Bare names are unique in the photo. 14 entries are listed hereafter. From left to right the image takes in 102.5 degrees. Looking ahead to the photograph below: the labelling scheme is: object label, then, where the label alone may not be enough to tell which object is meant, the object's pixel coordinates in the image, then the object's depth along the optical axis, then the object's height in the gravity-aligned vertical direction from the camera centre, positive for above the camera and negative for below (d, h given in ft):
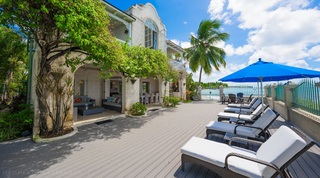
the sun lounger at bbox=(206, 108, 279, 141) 12.32 -4.00
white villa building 29.27 +3.88
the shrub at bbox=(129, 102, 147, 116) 27.66 -4.45
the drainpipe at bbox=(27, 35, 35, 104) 21.98 +3.06
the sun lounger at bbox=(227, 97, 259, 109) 27.73 -3.66
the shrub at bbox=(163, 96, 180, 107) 39.37 -3.62
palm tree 53.88 +17.53
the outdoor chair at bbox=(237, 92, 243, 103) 45.22 -2.65
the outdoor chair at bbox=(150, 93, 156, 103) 46.73 -3.16
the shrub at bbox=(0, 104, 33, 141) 15.37 -4.59
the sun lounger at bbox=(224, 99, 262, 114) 24.30 -3.90
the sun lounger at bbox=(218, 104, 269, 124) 17.70 -3.99
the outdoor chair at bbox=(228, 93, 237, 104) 44.09 -2.58
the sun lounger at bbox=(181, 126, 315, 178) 6.01 -4.10
